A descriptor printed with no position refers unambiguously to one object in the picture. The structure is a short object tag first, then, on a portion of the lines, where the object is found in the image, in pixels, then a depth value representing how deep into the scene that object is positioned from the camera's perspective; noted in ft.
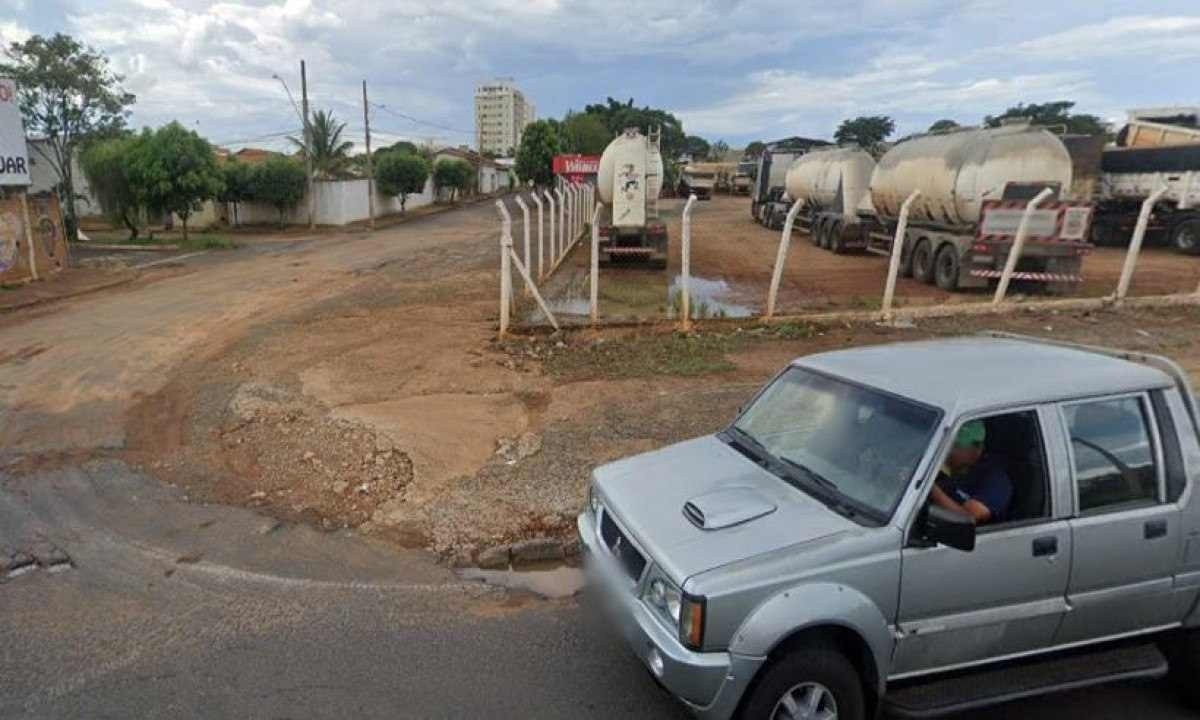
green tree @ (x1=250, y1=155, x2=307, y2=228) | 118.93
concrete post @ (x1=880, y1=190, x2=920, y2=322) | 37.99
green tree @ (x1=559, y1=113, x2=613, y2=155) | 232.73
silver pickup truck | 8.90
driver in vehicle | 10.12
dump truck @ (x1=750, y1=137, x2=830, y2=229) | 101.71
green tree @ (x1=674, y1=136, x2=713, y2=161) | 351.13
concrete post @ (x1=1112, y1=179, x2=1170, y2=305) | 39.75
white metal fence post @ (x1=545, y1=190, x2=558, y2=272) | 54.90
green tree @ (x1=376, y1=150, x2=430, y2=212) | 146.61
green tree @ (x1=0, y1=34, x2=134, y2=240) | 94.38
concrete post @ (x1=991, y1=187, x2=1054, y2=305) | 40.22
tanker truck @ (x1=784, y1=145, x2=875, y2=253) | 74.23
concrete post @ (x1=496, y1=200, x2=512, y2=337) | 32.22
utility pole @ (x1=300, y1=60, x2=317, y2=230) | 116.47
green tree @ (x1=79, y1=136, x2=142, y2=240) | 90.68
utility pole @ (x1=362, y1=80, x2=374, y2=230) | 126.94
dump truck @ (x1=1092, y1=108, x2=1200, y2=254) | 67.56
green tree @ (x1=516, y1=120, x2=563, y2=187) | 205.36
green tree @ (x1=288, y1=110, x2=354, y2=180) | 151.06
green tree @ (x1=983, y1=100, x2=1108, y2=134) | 186.05
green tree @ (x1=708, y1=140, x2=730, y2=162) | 361.71
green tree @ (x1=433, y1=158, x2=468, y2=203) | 193.88
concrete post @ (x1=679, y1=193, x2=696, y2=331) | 33.24
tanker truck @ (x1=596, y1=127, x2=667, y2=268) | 61.67
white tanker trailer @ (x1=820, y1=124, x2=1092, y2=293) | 46.14
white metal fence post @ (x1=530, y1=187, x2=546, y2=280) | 52.08
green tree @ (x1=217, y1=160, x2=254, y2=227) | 117.29
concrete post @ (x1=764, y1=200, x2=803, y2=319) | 35.47
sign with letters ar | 57.11
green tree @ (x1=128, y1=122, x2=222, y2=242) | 89.40
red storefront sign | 130.93
